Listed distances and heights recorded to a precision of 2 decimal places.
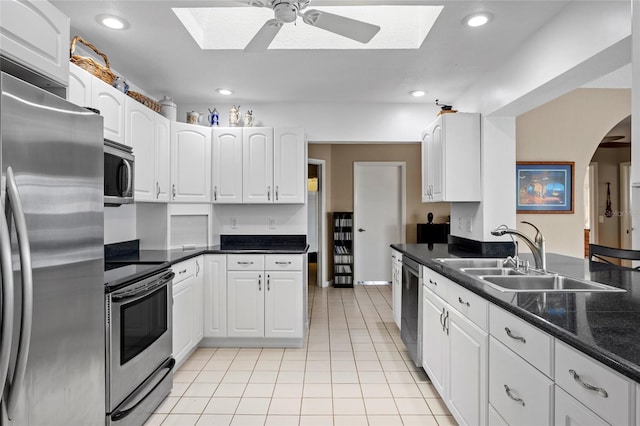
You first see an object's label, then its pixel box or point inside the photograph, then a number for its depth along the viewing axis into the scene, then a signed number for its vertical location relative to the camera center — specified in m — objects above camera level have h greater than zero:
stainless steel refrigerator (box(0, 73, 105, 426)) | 1.20 -0.16
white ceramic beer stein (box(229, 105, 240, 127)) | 4.00 +1.03
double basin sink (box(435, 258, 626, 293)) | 1.87 -0.35
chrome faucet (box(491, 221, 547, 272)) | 2.28 -0.19
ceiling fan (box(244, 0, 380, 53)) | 1.83 +0.99
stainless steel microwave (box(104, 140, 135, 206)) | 2.26 +0.25
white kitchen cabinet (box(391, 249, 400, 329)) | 3.72 -0.71
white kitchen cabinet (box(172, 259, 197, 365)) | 2.93 -0.75
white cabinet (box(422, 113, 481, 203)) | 3.37 +0.52
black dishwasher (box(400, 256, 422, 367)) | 2.91 -0.75
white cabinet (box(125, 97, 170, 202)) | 2.97 +0.56
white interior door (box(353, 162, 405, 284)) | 6.62 -0.03
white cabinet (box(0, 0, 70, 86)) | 1.45 +0.74
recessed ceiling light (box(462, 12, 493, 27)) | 2.31 +1.21
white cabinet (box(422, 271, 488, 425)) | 1.83 -0.78
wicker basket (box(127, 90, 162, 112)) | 3.12 +0.97
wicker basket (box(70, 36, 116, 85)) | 2.34 +0.95
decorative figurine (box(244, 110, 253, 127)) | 4.02 +1.01
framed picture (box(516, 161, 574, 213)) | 3.91 +0.32
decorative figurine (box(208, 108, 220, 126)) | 4.00 +1.01
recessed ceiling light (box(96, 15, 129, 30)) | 2.38 +1.23
